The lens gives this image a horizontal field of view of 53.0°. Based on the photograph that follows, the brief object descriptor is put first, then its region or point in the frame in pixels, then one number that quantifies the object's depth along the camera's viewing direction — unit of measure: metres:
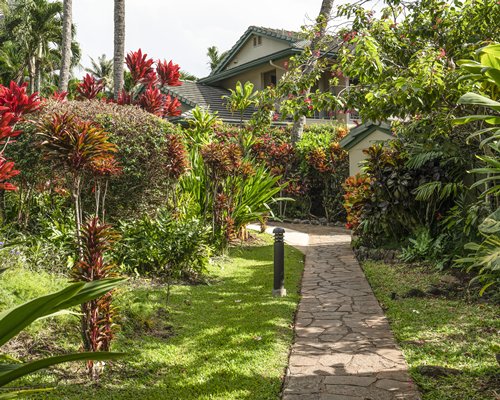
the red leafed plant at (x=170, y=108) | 9.29
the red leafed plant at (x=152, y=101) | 9.01
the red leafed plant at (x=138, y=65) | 8.60
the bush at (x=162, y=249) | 7.38
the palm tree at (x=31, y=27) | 36.06
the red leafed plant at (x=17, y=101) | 5.25
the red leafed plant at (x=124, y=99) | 9.12
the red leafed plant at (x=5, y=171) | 3.92
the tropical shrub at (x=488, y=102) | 2.71
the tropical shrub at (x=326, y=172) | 15.58
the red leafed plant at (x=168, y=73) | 8.99
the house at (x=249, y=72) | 23.69
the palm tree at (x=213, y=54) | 47.94
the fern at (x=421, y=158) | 8.74
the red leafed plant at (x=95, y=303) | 4.02
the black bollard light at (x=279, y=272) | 6.90
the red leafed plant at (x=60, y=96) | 7.99
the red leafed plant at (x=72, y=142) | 4.78
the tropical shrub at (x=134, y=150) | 7.67
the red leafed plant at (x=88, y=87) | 8.99
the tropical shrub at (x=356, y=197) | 10.20
